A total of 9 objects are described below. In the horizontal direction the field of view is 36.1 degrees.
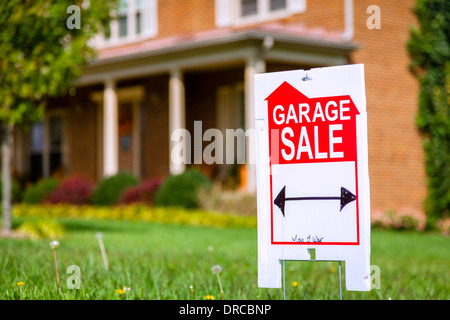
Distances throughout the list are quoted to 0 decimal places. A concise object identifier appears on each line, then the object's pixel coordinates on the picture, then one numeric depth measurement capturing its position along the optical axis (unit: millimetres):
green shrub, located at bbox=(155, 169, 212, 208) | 14133
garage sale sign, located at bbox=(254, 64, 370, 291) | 3168
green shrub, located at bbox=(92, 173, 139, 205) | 15711
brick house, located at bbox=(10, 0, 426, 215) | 14477
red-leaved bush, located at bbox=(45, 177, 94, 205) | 16500
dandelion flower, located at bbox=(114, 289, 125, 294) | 4203
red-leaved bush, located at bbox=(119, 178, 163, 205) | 15147
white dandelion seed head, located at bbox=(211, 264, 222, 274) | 4030
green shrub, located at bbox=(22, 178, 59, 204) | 17205
